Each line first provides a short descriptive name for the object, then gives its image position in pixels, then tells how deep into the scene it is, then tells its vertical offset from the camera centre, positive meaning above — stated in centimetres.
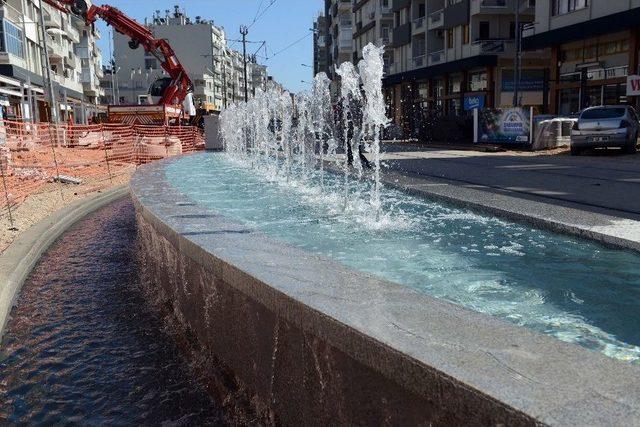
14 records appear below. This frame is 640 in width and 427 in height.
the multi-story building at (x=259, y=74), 17410 +1381
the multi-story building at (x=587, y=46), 2586 +331
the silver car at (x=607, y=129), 1989 -47
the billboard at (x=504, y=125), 2417 -34
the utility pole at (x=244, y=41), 4500 +600
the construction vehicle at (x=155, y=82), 2594 +210
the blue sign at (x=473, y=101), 4228 +111
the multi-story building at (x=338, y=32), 7438 +1125
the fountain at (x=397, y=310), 194 -105
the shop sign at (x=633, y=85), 2334 +109
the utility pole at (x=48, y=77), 3417 +286
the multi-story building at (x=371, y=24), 5931 +974
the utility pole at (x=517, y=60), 3272 +303
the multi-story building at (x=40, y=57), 3759 +592
